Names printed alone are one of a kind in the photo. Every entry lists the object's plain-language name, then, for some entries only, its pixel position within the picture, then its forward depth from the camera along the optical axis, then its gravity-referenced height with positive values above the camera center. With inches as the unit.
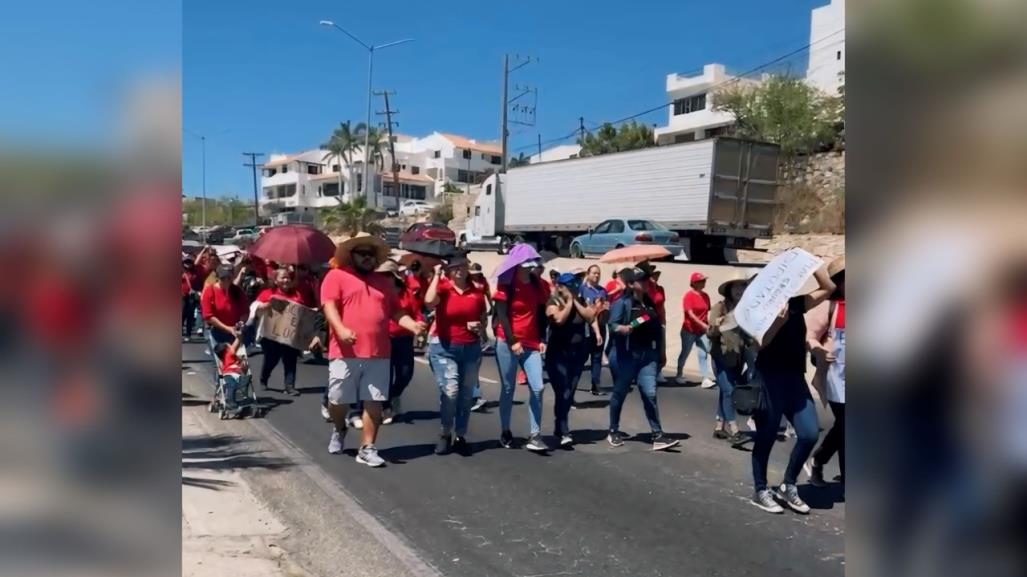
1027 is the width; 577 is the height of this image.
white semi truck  980.6 +54.5
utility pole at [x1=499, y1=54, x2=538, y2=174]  1154.0 +160.9
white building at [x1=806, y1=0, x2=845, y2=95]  1324.8 +273.0
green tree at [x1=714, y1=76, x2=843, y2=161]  1354.6 +212.4
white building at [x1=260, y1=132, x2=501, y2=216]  2753.4 +218.4
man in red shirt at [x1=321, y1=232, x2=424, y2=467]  255.8 -25.1
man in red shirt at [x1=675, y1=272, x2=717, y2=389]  417.1 -35.1
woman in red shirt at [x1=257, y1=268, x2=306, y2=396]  371.2 -50.4
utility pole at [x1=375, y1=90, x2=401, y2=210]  1585.9 +226.3
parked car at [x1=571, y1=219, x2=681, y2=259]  952.9 +2.5
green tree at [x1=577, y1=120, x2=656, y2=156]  2048.5 +235.3
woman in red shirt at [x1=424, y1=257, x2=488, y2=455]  279.1 -32.3
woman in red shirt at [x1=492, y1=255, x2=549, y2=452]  287.4 -32.2
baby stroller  351.3 -65.5
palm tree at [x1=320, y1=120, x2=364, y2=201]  2874.0 +305.1
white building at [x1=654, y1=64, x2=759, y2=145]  2059.5 +323.5
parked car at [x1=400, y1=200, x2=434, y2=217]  1956.2 +67.3
